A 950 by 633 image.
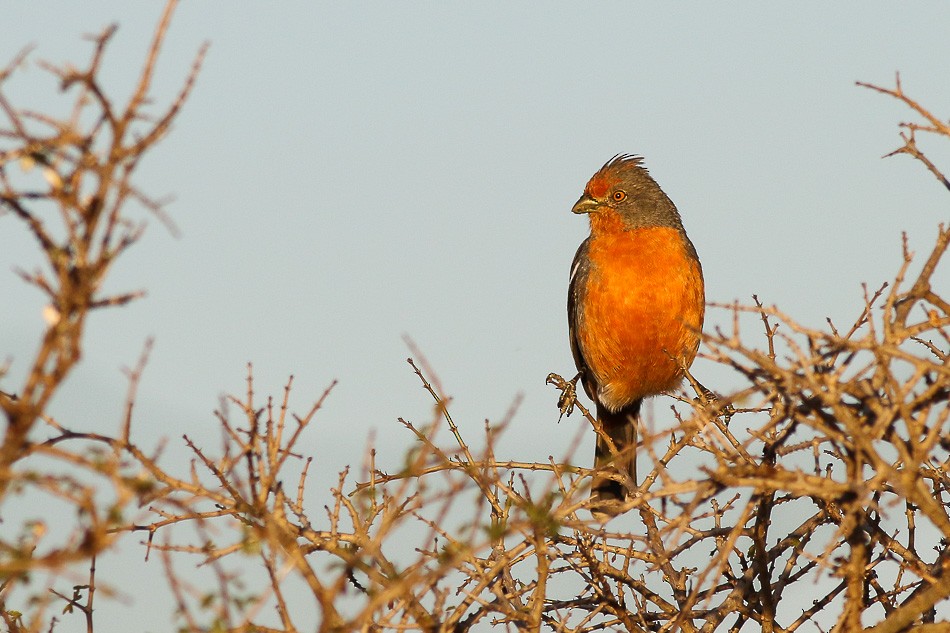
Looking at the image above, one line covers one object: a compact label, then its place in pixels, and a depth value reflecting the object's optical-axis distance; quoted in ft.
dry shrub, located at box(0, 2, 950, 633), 15.34
